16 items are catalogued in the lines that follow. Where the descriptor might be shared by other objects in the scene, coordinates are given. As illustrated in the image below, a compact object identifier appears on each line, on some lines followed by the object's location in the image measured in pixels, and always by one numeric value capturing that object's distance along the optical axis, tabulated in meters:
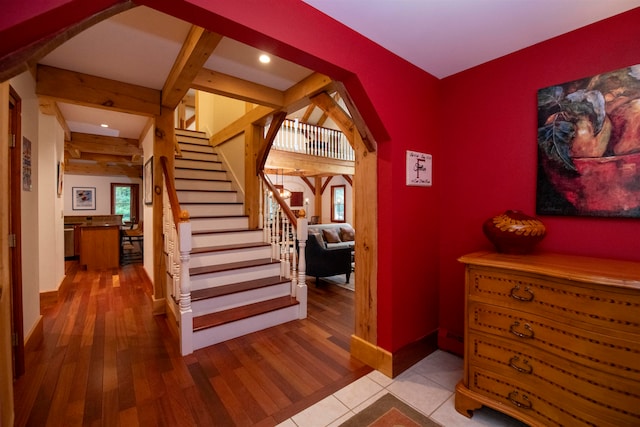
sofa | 4.27
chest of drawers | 1.18
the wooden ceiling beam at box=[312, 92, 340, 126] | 10.02
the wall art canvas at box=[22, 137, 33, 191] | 2.20
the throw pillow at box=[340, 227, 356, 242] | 4.78
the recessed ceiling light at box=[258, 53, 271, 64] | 2.38
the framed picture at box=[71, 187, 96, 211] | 8.38
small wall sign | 2.12
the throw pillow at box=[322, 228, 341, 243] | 4.55
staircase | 2.65
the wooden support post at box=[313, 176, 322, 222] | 12.20
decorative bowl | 1.63
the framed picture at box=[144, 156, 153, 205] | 3.53
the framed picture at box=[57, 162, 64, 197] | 3.95
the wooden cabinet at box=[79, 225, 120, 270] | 5.39
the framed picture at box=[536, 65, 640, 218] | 1.54
